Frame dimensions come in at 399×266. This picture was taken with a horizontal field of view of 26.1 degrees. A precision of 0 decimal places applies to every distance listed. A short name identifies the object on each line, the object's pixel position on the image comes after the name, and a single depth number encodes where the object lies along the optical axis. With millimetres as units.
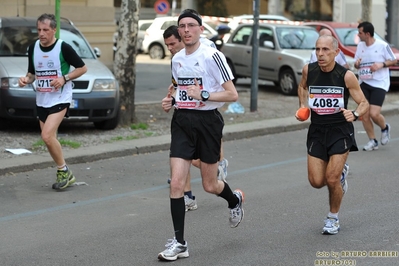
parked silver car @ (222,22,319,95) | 20453
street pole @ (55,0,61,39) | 12013
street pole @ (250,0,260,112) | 16953
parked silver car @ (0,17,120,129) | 12828
